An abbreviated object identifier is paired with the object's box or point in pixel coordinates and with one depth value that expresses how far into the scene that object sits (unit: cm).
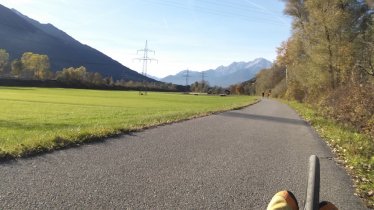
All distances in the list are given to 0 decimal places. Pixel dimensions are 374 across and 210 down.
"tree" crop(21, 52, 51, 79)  15800
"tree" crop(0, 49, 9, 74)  15835
